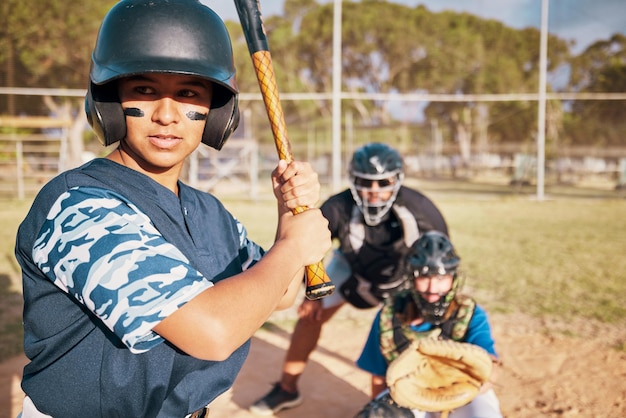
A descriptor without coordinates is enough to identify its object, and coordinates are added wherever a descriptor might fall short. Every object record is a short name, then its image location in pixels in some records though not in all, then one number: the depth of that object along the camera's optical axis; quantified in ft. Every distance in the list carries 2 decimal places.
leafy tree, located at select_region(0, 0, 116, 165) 55.47
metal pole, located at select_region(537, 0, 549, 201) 53.62
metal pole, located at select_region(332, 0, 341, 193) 50.55
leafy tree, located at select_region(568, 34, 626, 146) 64.28
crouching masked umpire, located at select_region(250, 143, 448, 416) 12.52
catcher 9.25
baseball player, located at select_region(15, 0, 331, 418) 3.75
